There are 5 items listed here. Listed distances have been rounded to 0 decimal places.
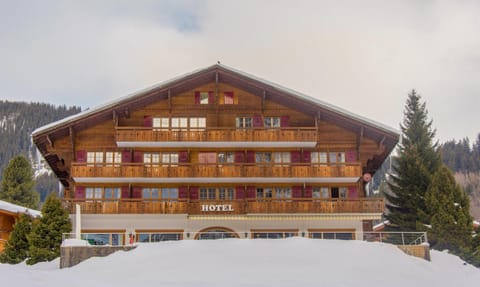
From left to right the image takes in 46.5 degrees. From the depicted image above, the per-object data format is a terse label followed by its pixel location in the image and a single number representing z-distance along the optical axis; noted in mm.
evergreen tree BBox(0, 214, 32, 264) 32938
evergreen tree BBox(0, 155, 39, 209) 55969
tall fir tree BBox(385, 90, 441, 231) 41094
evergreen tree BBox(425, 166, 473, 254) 33875
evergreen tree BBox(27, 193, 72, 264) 30141
